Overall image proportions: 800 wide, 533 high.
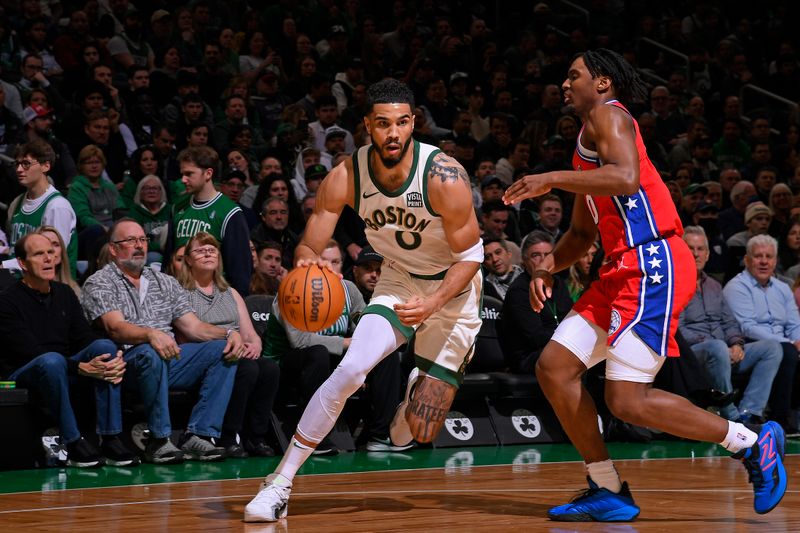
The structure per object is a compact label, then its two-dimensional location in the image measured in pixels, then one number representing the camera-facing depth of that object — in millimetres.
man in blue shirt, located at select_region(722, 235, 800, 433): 10039
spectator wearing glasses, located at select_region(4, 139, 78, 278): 8469
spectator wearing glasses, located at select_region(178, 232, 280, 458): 7980
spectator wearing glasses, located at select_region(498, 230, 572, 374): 8977
